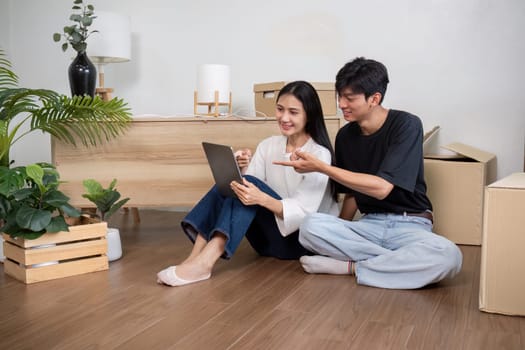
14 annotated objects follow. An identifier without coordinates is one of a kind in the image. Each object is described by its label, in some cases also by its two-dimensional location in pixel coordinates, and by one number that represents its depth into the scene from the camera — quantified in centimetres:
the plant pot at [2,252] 251
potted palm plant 251
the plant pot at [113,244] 253
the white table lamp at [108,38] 338
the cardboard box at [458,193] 285
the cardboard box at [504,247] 178
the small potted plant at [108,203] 250
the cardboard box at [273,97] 304
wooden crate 219
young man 210
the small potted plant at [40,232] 214
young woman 221
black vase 299
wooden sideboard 280
